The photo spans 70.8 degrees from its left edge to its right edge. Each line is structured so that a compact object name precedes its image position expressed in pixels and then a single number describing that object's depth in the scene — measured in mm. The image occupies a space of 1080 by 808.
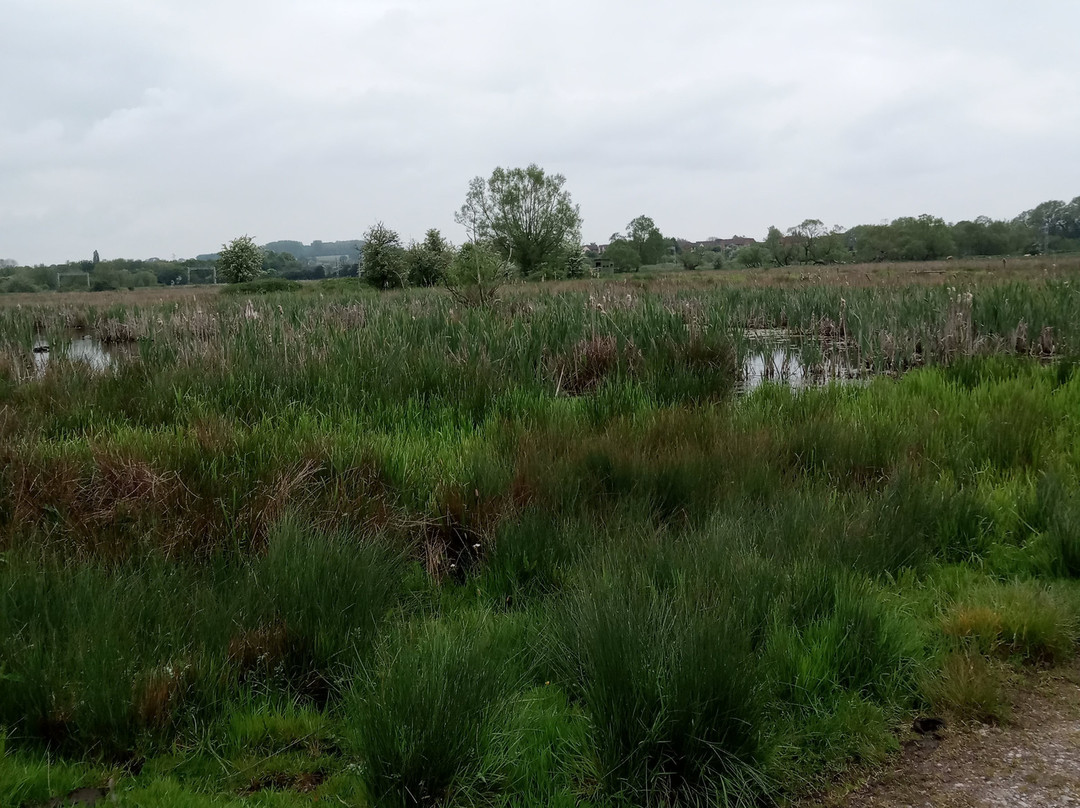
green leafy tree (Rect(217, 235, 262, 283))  46406
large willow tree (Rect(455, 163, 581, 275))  56688
